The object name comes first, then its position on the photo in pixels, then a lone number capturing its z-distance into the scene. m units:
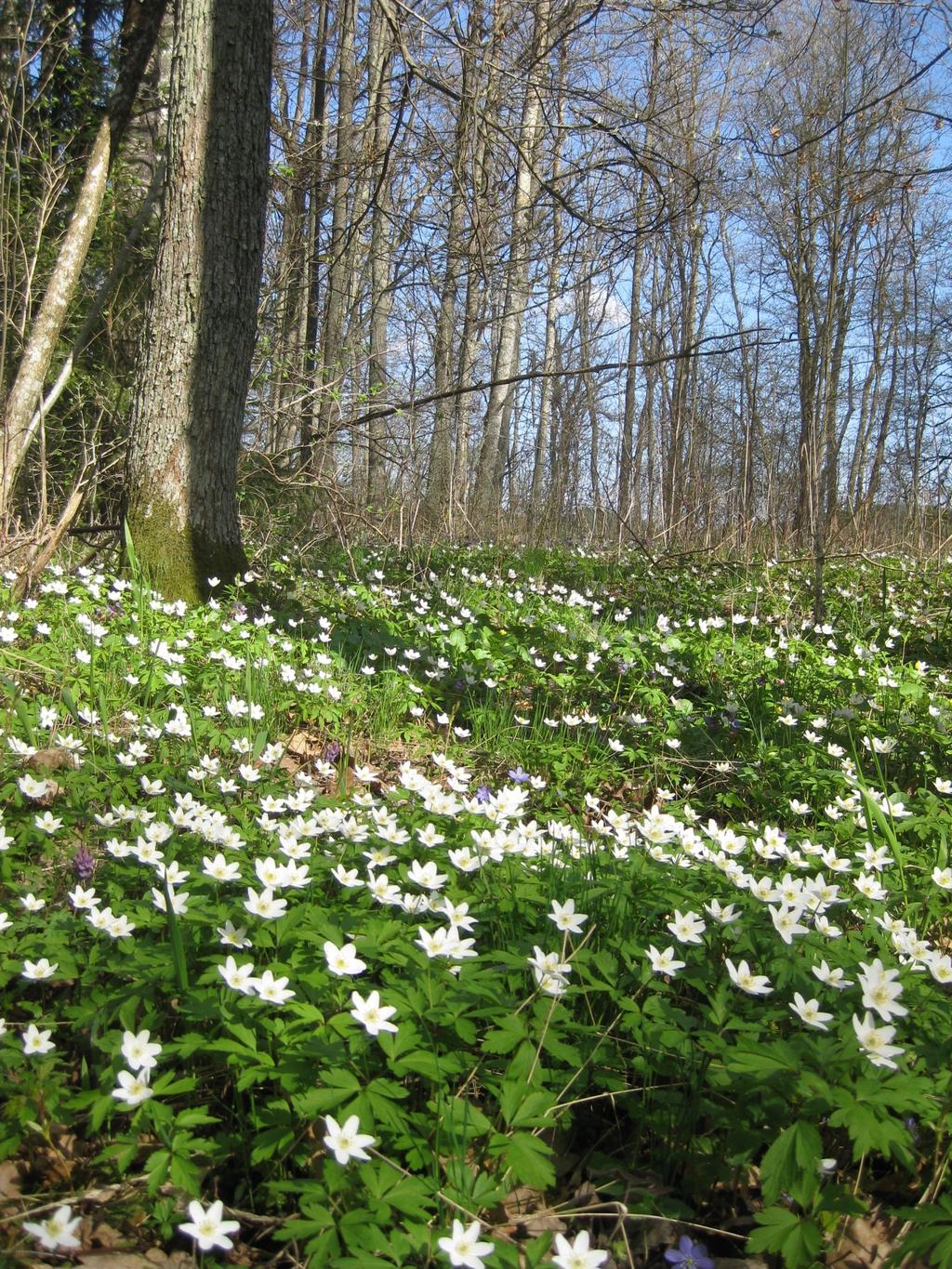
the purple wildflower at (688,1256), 1.28
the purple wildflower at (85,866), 1.99
